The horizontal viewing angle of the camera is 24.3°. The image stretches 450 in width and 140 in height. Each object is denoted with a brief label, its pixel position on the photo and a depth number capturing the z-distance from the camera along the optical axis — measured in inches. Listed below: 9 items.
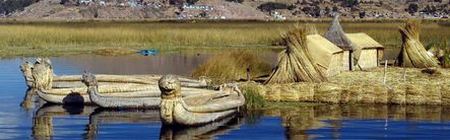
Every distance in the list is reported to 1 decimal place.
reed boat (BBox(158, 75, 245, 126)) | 678.5
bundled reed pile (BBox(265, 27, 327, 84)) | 935.7
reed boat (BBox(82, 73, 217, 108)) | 830.5
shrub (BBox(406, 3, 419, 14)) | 5915.4
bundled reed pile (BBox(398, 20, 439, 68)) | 1125.1
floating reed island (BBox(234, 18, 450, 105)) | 888.3
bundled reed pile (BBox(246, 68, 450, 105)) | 880.3
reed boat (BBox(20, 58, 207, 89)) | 894.6
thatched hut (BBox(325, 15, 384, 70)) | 1085.1
